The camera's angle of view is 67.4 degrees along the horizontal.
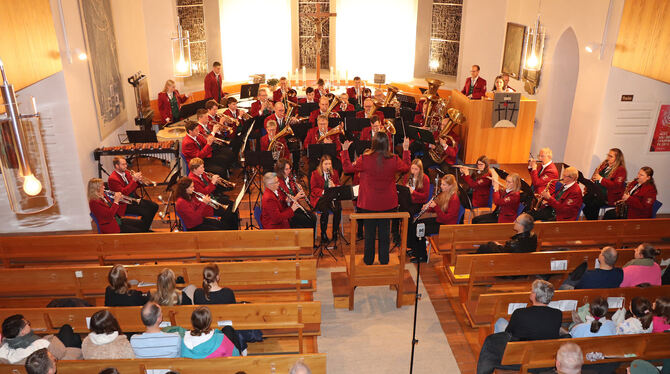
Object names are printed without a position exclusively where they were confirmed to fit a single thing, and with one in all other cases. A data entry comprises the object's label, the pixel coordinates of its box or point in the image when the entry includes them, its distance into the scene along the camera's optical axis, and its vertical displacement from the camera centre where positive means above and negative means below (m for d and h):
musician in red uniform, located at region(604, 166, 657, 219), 6.71 -2.26
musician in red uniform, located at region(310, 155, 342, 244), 7.04 -2.21
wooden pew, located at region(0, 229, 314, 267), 5.85 -2.51
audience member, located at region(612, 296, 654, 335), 4.29 -2.46
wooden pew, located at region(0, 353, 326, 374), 3.90 -2.60
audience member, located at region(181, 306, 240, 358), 3.97 -2.46
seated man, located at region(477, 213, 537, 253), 5.56 -2.33
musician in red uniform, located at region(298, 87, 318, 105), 10.82 -1.59
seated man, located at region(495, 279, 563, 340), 4.34 -2.45
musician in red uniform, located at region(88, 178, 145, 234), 6.31 -2.34
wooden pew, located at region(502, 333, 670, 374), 4.16 -2.62
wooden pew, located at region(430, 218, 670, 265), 6.07 -2.46
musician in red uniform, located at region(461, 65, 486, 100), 11.02 -1.38
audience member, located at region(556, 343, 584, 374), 3.67 -2.35
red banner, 8.00 -1.71
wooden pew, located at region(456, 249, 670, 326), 5.48 -2.54
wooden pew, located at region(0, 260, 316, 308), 5.27 -2.63
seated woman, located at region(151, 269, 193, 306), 4.62 -2.39
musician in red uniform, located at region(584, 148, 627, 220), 7.24 -2.23
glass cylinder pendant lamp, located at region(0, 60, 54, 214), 2.43 -0.69
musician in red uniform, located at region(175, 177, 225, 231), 6.39 -2.37
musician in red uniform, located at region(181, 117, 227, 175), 8.23 -2.00
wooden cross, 13.37 -0.11
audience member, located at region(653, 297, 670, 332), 4.37 -2.44
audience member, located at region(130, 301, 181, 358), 4.02 -2.45
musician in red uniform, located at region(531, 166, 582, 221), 6.70 -2.28
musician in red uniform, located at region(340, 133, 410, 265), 5.57 -1.83
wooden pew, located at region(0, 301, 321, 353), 4.57 -2.62
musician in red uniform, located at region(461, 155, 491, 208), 7.29 -2.32
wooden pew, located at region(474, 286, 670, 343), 4.77 -2.51
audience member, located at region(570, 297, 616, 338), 4.35 -2.50
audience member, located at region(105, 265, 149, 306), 4.68 -2.45
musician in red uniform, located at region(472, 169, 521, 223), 6.65 -2.27
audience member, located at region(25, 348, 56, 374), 3.59 -2.35
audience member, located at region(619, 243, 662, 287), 5.09 -2.40
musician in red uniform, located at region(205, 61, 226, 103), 12.08 -1.48
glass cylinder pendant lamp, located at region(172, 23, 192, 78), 9.07 -0.82
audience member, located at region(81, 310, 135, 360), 4.04 -2.52
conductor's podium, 5.86 -2.91
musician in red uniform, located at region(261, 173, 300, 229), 6.36 -2.32
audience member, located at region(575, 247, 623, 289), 4.99 -2.40
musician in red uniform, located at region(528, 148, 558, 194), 7.30 -2.13
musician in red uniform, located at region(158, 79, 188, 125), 10.53 -1.72
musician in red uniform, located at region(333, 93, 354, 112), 9.78 -1.60
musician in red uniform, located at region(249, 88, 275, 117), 9.83 -1.66
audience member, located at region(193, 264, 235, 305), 4.62 -2.44
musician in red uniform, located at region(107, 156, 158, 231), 7.05 -2.27
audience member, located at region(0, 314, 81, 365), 3.95 -2.47
